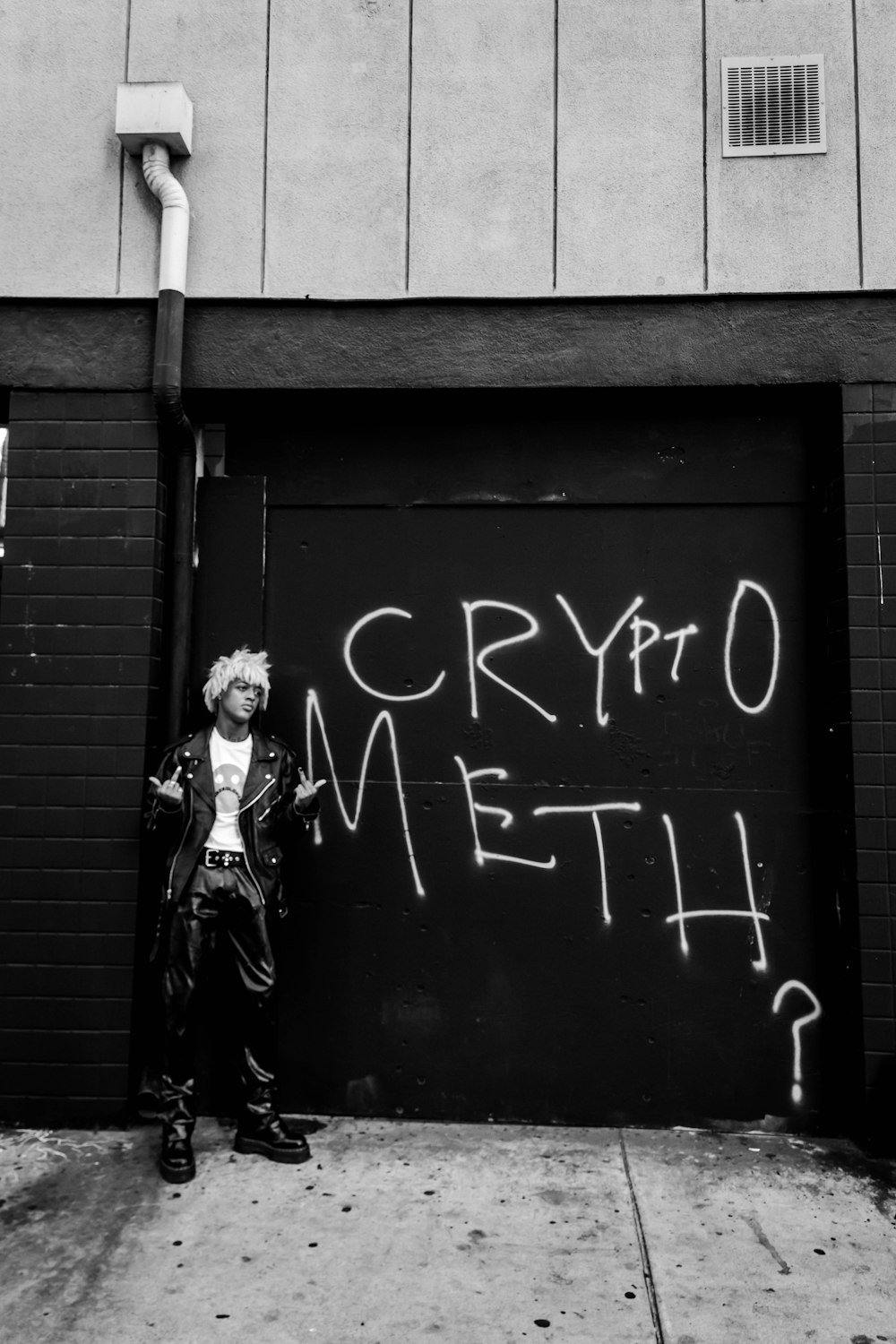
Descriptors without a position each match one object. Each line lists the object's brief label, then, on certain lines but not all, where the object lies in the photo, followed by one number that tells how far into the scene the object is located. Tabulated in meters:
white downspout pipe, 4.29
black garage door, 4.26
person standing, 3.87
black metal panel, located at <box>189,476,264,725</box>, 4.52
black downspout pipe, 4.27
